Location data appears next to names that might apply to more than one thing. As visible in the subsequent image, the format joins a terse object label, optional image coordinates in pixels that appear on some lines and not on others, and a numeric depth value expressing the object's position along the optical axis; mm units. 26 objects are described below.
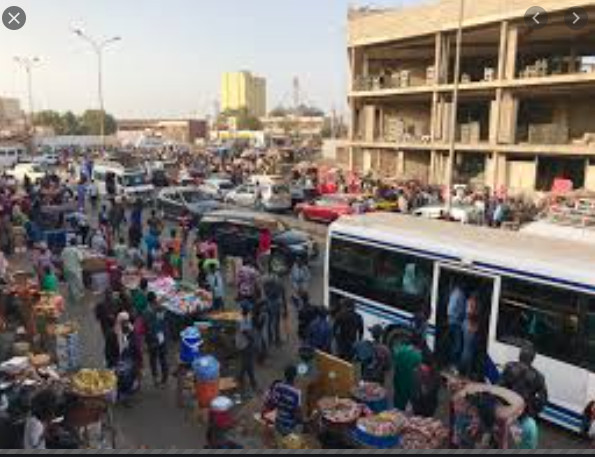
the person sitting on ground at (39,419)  7828
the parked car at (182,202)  29016
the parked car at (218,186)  37438
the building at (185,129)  160375
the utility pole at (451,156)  27625
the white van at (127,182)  35125
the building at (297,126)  139125
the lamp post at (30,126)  108312
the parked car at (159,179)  42594
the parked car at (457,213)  28125
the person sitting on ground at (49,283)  15090
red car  30609
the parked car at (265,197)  34781
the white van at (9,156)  60325
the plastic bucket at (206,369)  10414
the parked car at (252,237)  20812
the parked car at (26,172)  44000
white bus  9867
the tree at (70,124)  154250
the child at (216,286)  14578
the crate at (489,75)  40400
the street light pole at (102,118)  66312
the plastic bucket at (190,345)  11383
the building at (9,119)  116188
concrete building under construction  38281
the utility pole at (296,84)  193000
